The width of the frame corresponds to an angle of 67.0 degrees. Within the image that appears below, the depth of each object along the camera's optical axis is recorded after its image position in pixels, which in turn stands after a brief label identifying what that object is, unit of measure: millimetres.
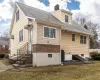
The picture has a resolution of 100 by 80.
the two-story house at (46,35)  8166
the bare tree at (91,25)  25633
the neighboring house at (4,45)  23494
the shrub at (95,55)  12150
